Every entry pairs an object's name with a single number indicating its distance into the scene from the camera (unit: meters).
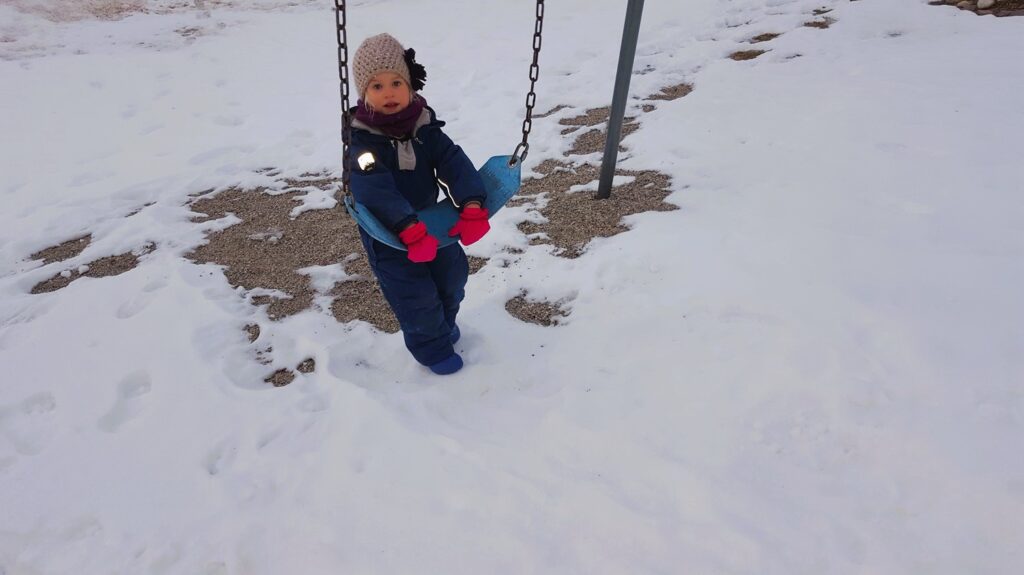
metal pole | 3.16
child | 2.01
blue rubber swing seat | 2.24
